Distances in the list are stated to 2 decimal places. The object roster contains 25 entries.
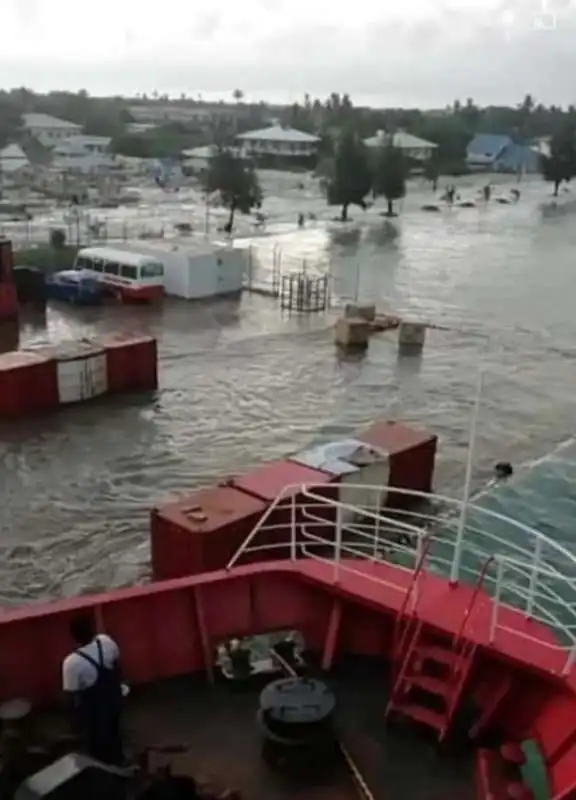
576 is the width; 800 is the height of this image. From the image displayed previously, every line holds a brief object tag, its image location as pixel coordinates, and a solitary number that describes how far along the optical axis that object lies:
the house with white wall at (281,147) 133.88
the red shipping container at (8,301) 36.56
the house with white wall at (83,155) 105.75
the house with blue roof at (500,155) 136.50
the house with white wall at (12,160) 97.81
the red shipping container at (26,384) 24.75
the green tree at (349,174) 71.12
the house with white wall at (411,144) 117.22
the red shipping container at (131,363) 27.36
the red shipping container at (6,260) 35.47
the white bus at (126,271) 41.25
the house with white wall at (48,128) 145.88
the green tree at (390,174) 75.25
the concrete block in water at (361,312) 37.47
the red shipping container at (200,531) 14.92
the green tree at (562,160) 99.50
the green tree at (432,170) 111.62
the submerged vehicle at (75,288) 40.44
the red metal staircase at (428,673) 7.47
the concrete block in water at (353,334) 34.19
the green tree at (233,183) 65.12
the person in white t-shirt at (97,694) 6.93
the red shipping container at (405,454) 19.45
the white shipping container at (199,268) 42.66
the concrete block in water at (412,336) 34.53
